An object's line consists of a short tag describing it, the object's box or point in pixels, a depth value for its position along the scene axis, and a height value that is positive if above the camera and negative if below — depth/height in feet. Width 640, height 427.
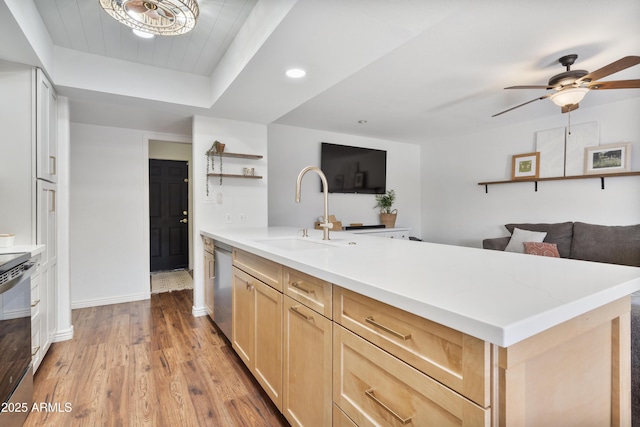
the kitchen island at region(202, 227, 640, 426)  2.09 -1.01
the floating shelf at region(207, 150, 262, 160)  10.35 +1.87
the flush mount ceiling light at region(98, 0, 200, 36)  5.19 +3.43
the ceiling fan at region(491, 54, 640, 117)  7.43 +3.15
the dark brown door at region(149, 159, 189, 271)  16.84 -0.26
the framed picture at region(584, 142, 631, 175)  11.32 +1.93
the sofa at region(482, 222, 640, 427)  10.53 -1.19
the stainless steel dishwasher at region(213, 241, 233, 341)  7.55 -2.01
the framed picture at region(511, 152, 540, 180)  13.64 +1.98
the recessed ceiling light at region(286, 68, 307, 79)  6.97 +3.13
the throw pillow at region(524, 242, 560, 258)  11.38 -1.45
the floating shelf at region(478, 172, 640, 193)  11.29 +1.30
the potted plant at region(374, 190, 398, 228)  16.72 +0.03
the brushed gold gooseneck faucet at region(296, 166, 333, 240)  6.66 +0.23
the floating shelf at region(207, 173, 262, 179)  10.57 +1.18
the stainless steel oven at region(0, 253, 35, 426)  4.44 -2.01
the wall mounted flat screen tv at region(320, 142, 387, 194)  15.20 +2.12
